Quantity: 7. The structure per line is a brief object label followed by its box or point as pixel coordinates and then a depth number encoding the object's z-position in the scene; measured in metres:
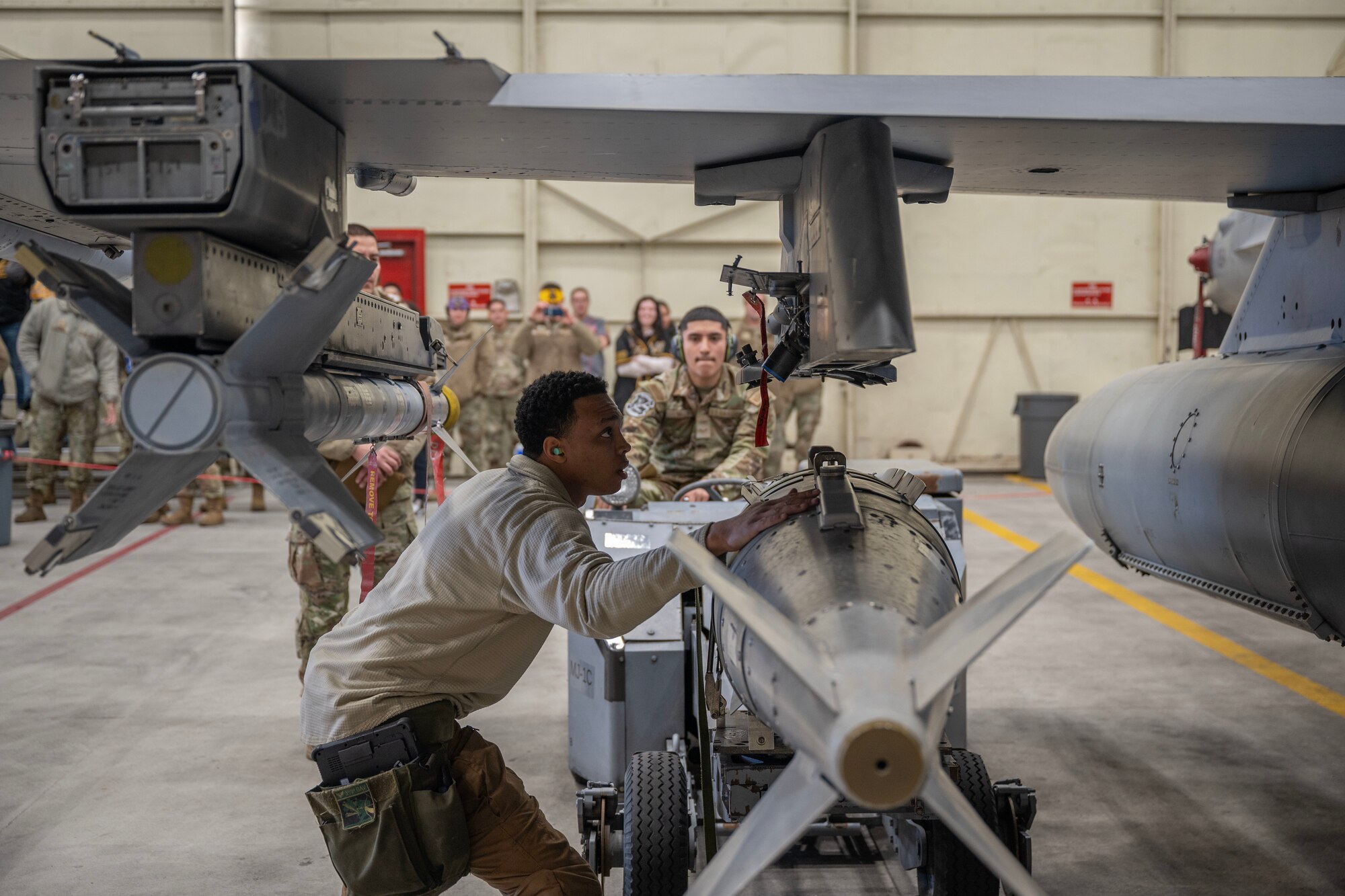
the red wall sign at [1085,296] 14.48
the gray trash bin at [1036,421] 13.87
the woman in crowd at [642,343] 11.20
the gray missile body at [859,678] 1.56
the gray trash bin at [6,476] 9.09
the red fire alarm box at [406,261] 14.08
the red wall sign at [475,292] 14.27
